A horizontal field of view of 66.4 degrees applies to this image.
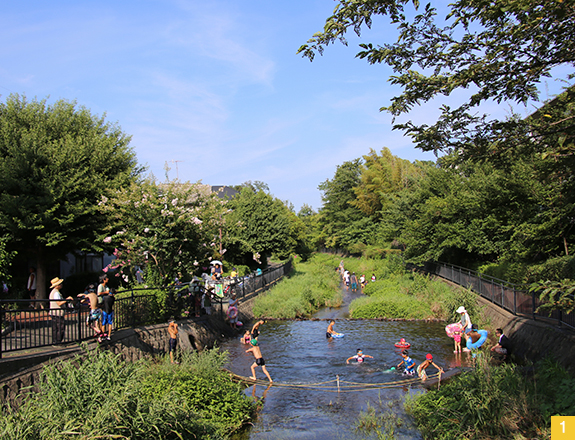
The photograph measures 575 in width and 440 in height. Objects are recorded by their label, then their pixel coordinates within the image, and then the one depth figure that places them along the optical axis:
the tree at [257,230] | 38.66
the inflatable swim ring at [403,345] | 15.80
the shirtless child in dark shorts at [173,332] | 13.46
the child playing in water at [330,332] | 18.59
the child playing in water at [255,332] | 15.04
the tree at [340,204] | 68.94
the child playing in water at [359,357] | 14.52
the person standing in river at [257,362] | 12.80
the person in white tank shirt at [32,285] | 17.08
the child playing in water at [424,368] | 12.12
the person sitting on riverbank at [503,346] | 13.18
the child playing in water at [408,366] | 12.98
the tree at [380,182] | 58.97
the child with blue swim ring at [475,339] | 14.57
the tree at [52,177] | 16.98
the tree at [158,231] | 16.05
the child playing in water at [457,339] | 15.62
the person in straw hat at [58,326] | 9.73
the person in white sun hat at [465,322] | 16.12
